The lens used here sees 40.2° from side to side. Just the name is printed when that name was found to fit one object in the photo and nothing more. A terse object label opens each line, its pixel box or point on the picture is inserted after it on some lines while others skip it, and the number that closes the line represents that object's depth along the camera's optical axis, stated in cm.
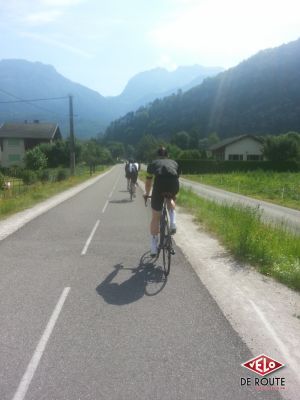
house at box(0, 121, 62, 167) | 7612
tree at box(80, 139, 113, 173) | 7150
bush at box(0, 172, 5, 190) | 2365
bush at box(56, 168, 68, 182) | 3684
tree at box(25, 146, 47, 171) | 4878
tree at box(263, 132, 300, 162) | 6159
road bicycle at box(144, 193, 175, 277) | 700
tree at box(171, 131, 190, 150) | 13512
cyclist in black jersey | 704
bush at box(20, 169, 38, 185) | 3286
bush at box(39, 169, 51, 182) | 3444
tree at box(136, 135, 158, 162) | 12500
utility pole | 4103
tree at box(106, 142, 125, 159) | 17512
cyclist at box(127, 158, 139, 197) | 2020
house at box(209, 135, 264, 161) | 7471
